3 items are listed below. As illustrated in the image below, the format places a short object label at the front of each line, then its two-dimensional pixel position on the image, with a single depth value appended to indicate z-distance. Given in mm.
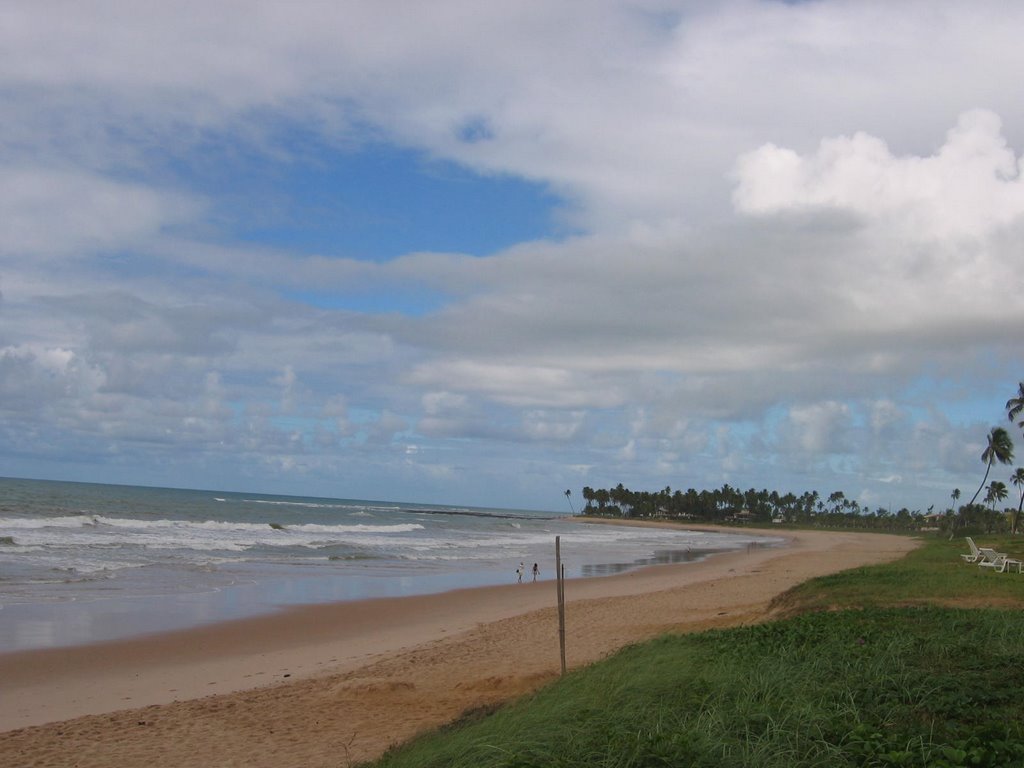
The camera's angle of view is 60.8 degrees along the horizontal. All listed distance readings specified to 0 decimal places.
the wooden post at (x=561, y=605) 9391
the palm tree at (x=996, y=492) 89875
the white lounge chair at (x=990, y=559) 20844
